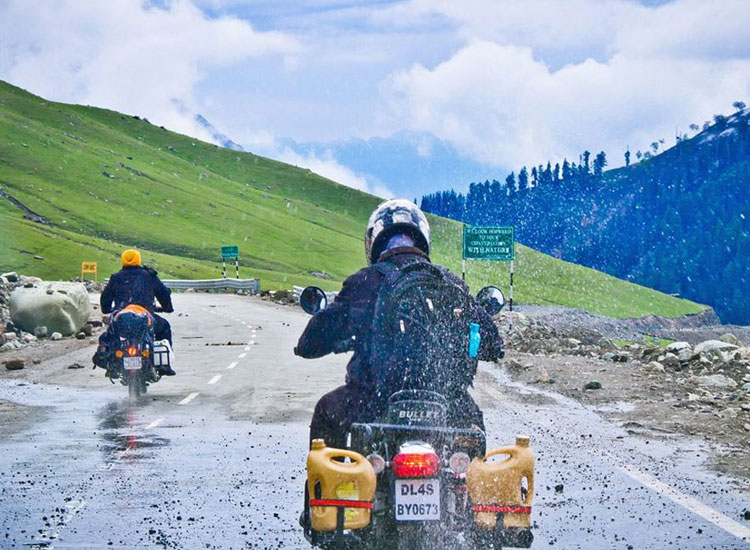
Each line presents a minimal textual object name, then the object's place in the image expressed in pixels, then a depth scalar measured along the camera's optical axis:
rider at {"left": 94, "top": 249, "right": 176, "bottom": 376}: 16.94
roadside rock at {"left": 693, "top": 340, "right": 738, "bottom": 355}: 23.95
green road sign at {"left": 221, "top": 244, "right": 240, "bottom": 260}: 85.69
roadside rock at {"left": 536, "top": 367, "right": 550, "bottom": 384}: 20.10
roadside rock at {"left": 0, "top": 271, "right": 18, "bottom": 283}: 50.29
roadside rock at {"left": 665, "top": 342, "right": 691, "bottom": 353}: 25.05
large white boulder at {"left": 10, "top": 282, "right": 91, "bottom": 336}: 32.03
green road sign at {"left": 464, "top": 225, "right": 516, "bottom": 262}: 37.72
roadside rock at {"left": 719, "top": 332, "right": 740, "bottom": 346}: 42.18
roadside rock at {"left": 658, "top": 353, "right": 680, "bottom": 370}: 22.08
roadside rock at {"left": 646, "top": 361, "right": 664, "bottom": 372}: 21.39
